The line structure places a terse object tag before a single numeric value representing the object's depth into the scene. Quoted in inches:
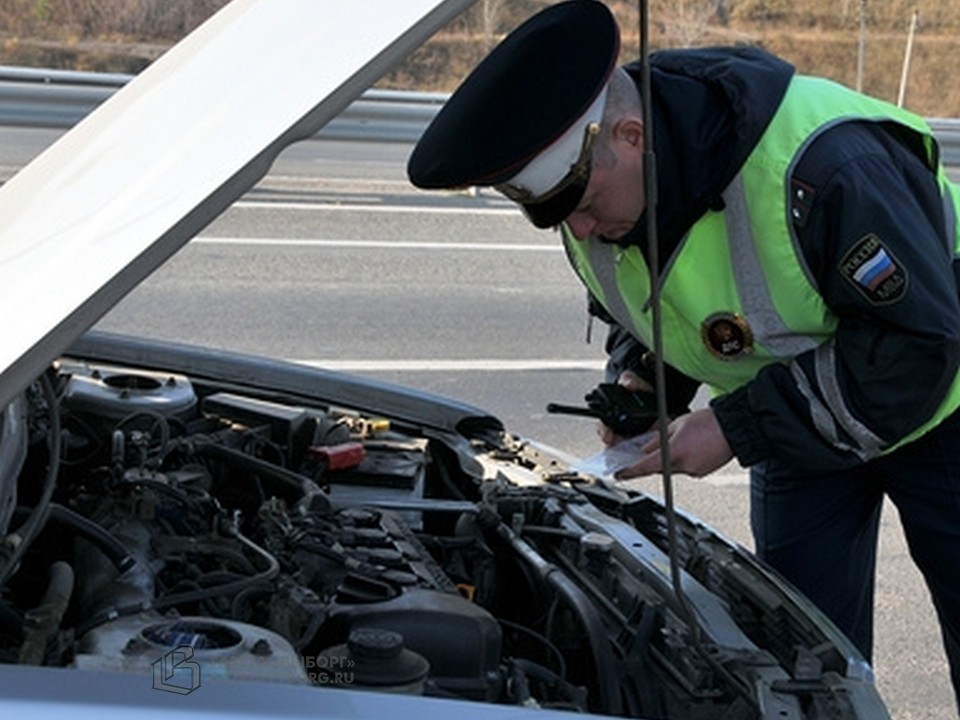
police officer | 94.0
